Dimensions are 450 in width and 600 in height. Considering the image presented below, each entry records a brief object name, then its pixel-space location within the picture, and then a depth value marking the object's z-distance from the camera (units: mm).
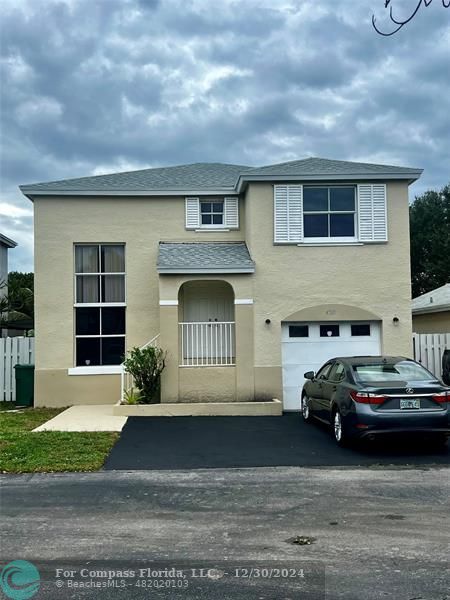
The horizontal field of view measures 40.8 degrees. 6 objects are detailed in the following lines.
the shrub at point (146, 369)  14188
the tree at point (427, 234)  37938
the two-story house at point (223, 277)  14891
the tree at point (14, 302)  23100
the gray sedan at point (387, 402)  9297
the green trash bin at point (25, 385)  16281
